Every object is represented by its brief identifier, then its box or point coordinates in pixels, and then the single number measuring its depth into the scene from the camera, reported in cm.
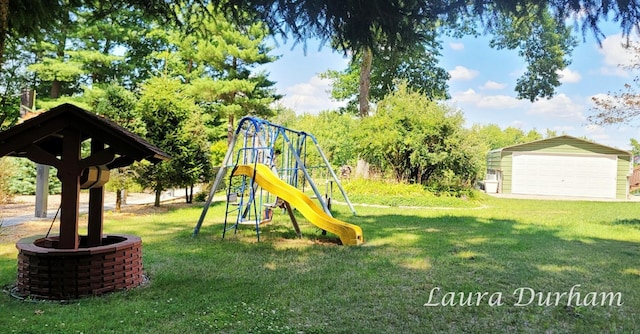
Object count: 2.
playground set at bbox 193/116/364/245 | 709
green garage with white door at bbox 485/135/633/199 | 2172
